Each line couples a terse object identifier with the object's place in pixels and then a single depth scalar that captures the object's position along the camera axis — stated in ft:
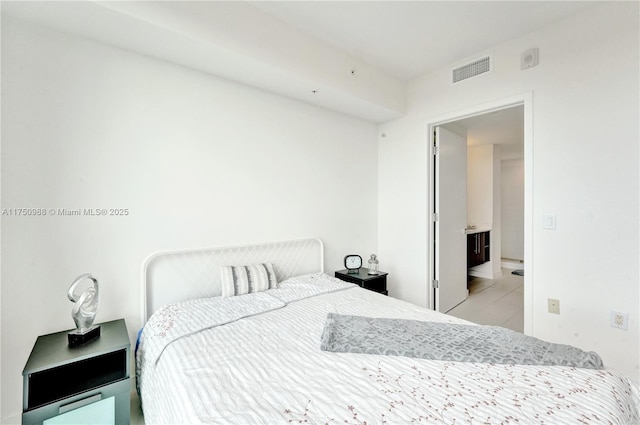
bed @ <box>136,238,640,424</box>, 3.27
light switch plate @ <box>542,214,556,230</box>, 7.39
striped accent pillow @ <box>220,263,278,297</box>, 7.14
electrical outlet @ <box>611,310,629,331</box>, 6.40
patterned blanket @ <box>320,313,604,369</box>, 4.35
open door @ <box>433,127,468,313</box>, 10.65
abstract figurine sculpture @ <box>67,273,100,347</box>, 5.04
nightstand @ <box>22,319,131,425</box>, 4.33
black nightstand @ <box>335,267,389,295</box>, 9.45
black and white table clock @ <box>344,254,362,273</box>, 10.17
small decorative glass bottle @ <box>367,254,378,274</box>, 10.11
